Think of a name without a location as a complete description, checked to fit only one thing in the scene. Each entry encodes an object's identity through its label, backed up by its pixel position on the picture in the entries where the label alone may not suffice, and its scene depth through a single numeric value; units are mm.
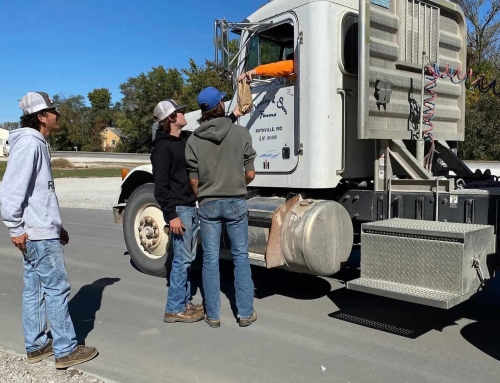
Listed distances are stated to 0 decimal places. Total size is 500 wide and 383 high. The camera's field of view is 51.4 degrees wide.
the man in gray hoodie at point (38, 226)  3523
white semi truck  4023
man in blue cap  4418
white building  113481
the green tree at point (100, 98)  98562
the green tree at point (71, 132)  79375
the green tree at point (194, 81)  43312
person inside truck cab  5270
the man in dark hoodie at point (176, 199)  4508
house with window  89812
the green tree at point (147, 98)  58156
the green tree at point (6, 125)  119312
